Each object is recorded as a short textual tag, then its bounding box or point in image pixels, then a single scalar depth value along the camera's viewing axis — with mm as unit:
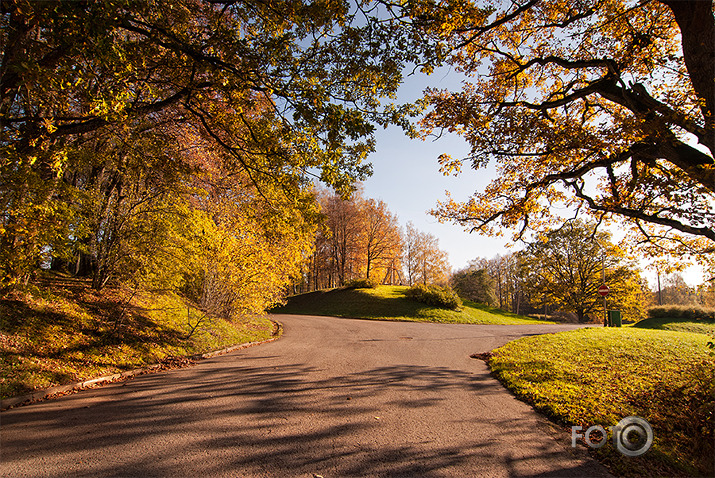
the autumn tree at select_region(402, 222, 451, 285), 42950
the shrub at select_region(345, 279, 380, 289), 30798
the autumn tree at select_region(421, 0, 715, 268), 5340
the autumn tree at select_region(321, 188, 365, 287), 35656
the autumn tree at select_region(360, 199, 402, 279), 37500
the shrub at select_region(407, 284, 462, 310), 23891
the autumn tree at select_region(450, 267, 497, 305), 44250
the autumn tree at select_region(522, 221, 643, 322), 28062
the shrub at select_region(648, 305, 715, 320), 21375
